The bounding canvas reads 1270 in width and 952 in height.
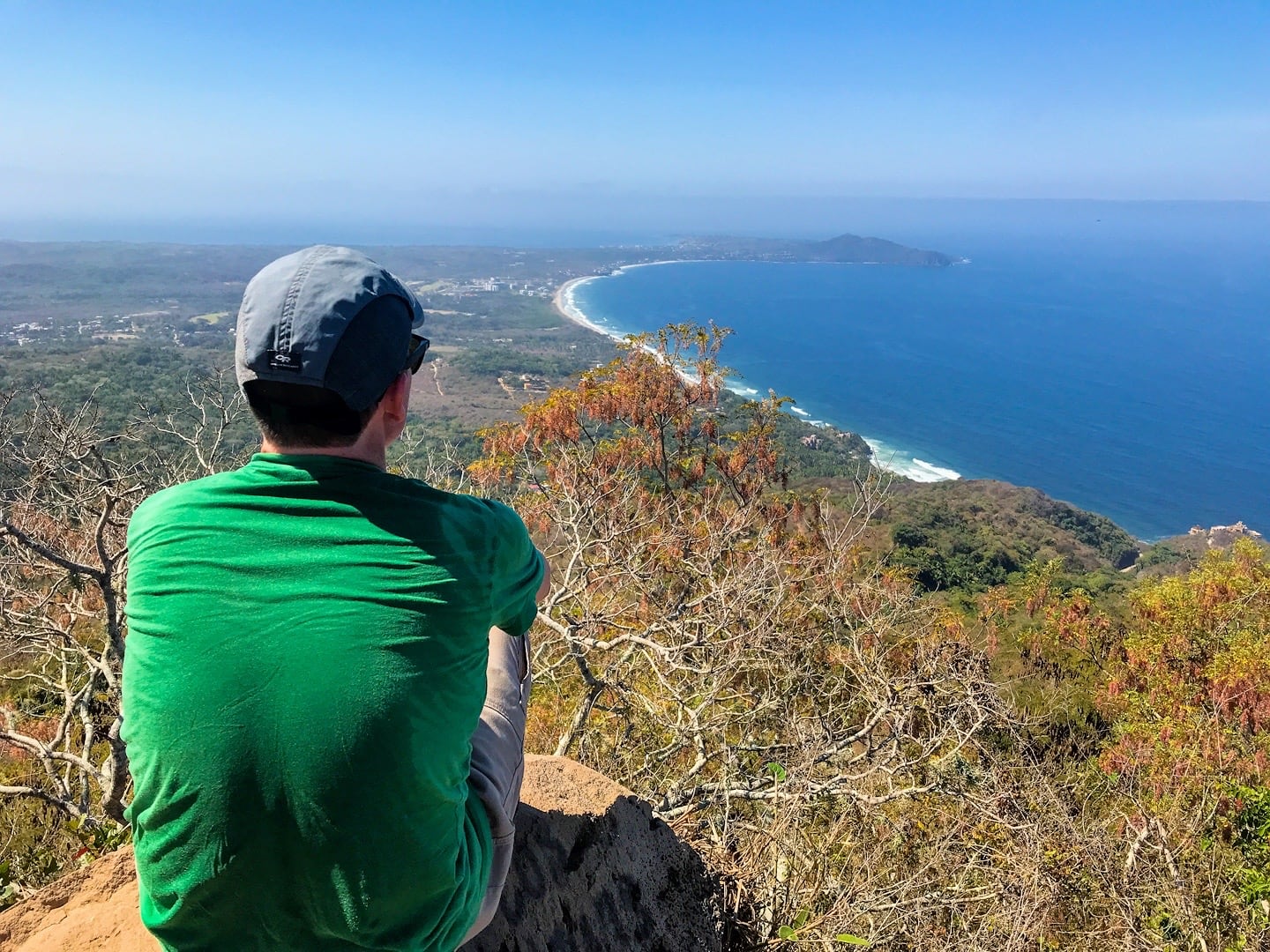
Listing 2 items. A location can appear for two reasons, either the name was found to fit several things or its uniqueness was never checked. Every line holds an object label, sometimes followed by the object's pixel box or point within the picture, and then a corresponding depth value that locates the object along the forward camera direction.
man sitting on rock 1.02
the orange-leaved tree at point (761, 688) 3.45
